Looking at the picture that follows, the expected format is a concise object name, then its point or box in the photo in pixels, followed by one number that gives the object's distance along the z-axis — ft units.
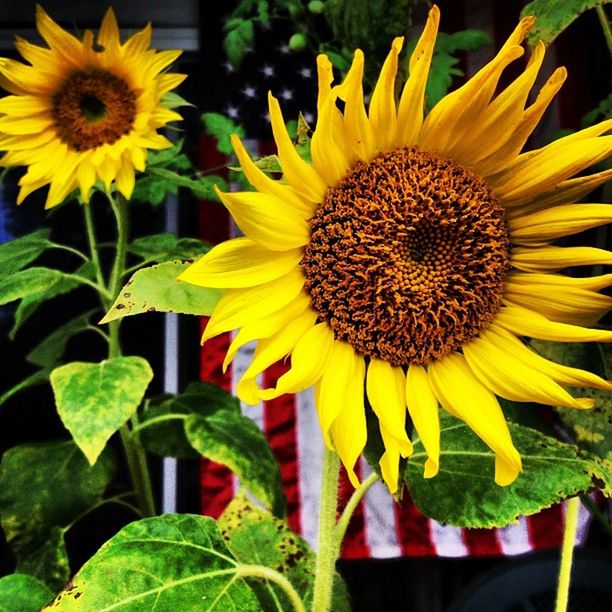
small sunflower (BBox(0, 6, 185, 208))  2.05
